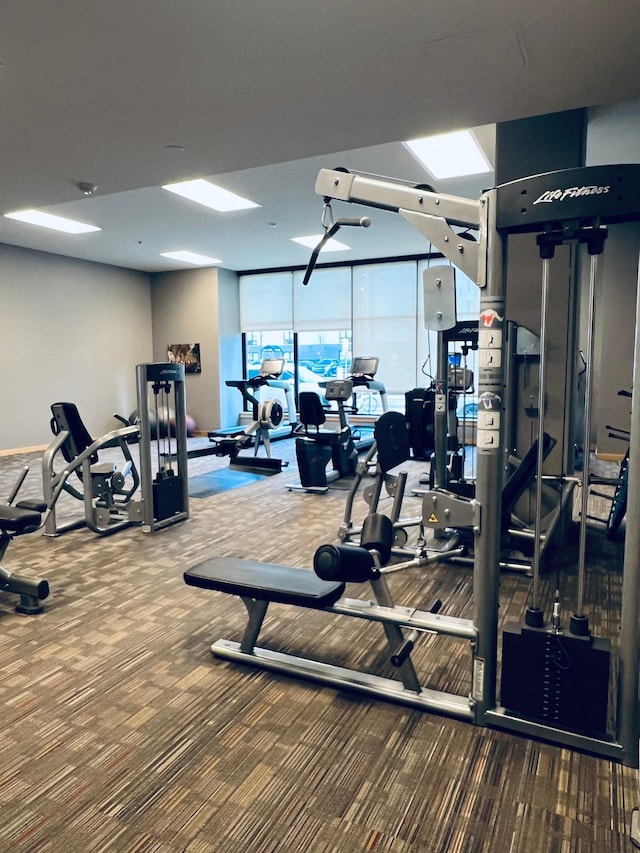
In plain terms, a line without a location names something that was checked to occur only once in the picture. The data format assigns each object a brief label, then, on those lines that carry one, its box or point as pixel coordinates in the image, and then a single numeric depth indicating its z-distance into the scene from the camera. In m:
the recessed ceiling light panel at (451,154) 4.31
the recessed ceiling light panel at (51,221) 6.48
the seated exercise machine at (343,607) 1.98
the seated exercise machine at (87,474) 3.98
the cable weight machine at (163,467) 4.11
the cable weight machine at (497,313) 1.60
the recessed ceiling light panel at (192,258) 8.98
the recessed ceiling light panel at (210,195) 5.47
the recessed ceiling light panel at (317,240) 7.98
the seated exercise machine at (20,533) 2.78
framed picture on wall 10.42
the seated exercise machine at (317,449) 5.67
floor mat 5.67
